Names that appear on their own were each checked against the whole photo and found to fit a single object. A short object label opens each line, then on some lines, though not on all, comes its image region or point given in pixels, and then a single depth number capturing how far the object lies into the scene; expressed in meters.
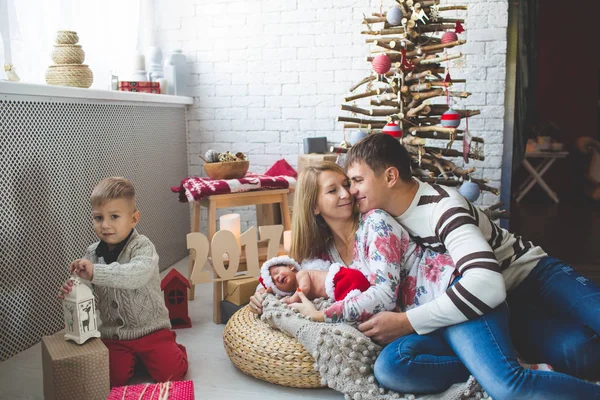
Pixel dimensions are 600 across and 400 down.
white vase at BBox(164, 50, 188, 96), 3.84
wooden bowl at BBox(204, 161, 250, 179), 2.93
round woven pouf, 1.94
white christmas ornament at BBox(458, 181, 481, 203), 2.64
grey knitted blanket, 1.79
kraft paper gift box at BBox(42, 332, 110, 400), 1.76
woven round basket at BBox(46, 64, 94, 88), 2.70
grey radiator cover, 2.27
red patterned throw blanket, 2.80
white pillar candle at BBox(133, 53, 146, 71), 3.62
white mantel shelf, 2.26
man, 1.74
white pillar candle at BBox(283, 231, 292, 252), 2.70
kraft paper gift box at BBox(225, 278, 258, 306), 2.58
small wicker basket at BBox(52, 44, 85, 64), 2.72
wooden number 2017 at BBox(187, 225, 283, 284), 2.56
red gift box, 1.46
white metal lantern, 1.84
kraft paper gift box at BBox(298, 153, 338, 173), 3.27
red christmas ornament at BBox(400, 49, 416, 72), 2.70
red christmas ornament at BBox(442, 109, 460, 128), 2.60
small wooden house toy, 2.51
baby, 1.97
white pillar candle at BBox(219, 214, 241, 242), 2.73
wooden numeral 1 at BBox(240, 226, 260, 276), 2.67
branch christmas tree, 2.68
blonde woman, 1.87
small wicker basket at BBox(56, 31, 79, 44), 2.75
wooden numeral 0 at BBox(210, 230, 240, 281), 2.56
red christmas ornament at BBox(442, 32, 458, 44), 2.72
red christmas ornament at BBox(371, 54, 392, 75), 2.68
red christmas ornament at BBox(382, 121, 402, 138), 2.62
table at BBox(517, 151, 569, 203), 6.25
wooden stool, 2.85
